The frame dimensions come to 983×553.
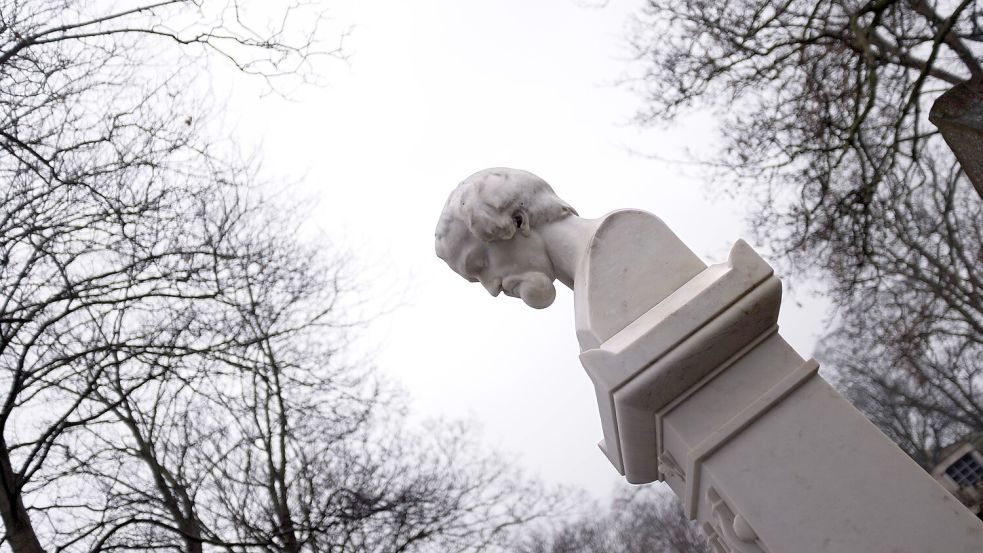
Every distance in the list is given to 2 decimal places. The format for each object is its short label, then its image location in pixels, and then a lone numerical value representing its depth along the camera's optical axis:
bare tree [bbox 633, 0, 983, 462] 7.63
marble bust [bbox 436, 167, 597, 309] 2.53
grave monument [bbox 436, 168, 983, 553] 1.86
